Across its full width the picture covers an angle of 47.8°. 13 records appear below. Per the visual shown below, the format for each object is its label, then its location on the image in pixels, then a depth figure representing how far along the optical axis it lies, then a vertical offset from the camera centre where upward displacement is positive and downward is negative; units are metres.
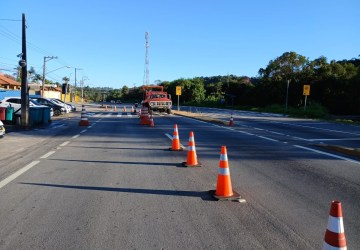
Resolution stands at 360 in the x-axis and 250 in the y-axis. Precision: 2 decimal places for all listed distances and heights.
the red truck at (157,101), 40.75 -0.95
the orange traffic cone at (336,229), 3.31 -1.05
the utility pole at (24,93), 21.39 -0.43
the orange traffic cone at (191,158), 9.47 -1.52
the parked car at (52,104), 38.62 -1.70
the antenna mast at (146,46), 71.06 +7.85
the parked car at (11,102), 27.31 -1.22
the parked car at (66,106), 42.72 -2.05
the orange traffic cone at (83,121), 24.28 -1.98
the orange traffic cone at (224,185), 6.52 -1.45
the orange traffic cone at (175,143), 12.39 -1.54
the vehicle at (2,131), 15.65 -1.83
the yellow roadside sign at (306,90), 40.88 +0.95
